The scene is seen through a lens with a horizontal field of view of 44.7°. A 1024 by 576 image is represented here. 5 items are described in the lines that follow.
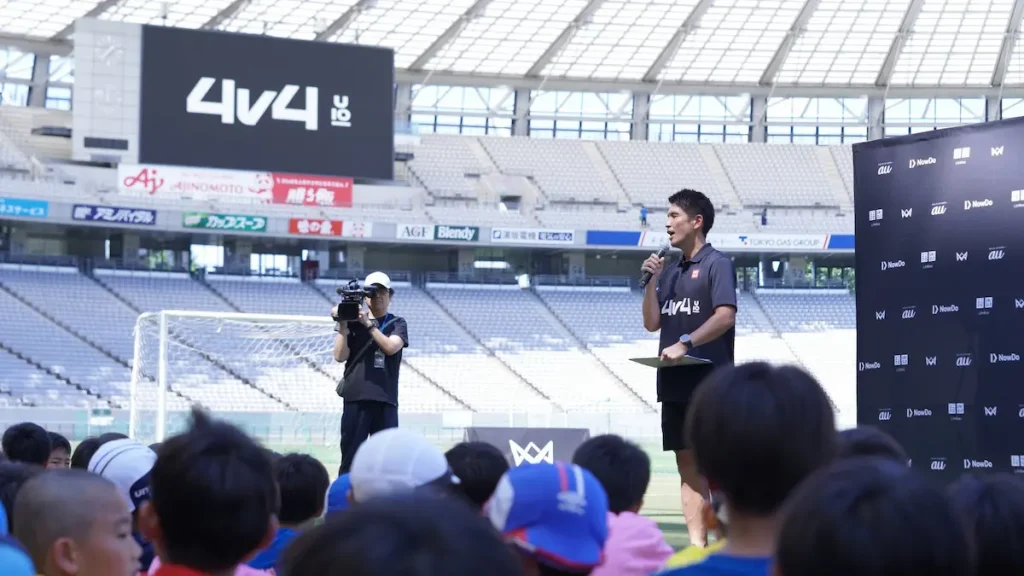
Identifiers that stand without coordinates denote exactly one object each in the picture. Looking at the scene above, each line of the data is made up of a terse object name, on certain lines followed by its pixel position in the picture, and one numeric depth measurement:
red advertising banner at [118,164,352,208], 36.25
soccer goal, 26.14
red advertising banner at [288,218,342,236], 41.00
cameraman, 8.83
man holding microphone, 7.46
